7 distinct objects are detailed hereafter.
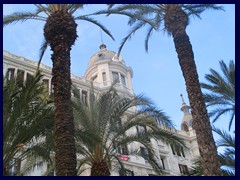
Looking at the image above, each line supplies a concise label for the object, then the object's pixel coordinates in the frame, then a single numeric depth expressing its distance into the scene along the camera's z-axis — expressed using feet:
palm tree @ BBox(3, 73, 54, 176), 42.55
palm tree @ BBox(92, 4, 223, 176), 40.83
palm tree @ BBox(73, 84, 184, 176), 54.80
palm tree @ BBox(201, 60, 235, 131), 64.03
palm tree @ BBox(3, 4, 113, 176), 36.96
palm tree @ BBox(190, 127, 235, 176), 55.21
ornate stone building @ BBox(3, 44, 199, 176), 101.96
